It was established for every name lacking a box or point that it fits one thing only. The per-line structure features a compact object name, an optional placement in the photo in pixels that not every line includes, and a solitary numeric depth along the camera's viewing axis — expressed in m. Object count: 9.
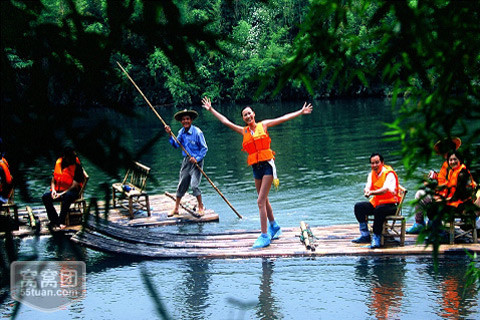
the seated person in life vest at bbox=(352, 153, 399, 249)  9.31
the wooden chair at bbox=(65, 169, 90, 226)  11.64
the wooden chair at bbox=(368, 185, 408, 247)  9.07
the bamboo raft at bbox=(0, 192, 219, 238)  11.52
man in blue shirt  12.24
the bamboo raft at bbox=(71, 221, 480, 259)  9.27
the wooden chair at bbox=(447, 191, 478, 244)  9.07
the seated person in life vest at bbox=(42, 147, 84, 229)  11.20
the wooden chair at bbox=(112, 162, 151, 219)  12.10
